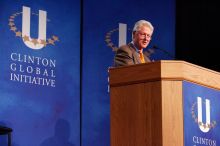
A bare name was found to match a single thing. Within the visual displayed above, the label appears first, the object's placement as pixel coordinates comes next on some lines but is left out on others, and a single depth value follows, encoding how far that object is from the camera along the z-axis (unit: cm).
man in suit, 747
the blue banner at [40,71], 937
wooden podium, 649
